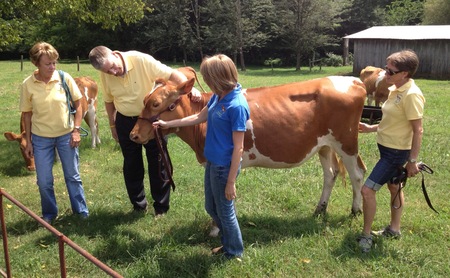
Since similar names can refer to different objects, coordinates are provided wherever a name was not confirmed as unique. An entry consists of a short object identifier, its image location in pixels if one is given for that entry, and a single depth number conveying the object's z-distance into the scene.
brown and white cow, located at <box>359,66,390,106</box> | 12.34
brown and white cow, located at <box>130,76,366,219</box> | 4.66
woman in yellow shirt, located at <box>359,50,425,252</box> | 3.84
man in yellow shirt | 4.58
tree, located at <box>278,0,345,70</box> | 39.16
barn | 26.25
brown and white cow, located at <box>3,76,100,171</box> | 9.05
